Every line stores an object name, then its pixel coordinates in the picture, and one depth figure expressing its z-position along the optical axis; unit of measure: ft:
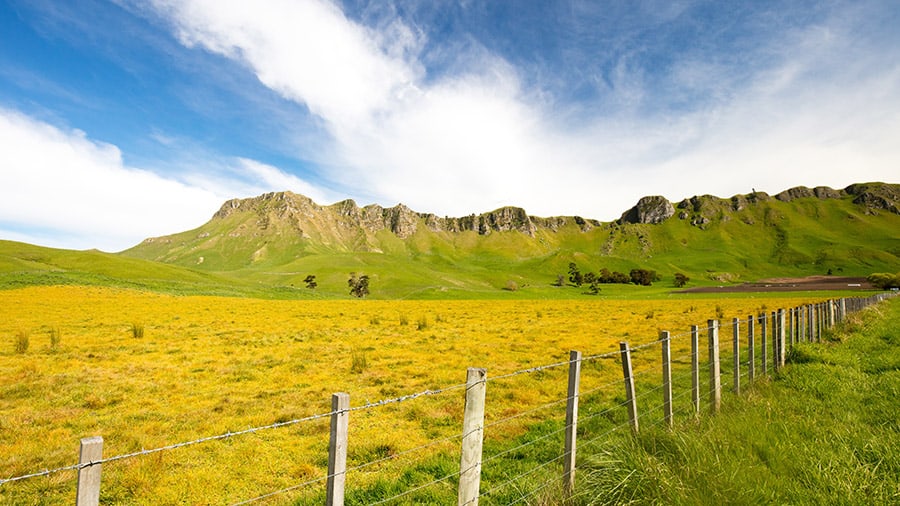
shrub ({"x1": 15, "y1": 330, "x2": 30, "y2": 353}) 60.64
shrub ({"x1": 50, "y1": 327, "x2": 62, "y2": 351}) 62.90
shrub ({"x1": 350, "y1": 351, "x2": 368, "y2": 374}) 54.25
